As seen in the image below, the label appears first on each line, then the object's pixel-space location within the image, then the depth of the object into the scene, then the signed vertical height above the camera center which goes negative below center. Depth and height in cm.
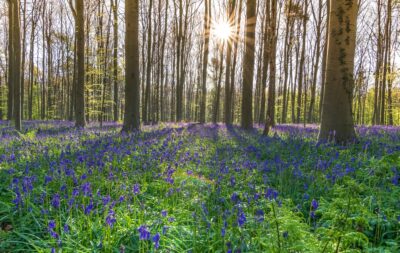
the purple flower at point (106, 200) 322 -100
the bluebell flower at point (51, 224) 251 -100
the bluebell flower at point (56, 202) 313 -101
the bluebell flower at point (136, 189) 357 -98
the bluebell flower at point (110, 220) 263 -100
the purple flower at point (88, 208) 294 -102
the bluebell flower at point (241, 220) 265 -99
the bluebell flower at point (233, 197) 362 -106
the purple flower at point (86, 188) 342 -95
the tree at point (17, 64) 1160 +183
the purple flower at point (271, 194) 382 -107
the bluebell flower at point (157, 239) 225 -99
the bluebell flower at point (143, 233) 226 -96
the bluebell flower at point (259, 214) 291 -109
